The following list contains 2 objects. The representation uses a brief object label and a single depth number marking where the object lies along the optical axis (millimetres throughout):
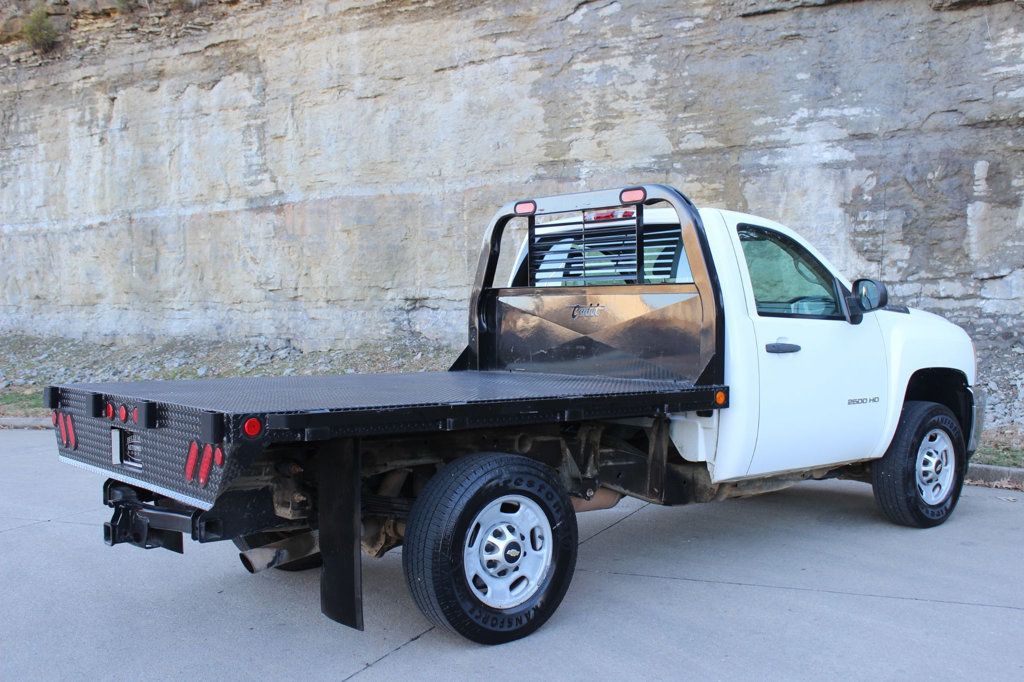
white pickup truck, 4160
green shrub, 20344
